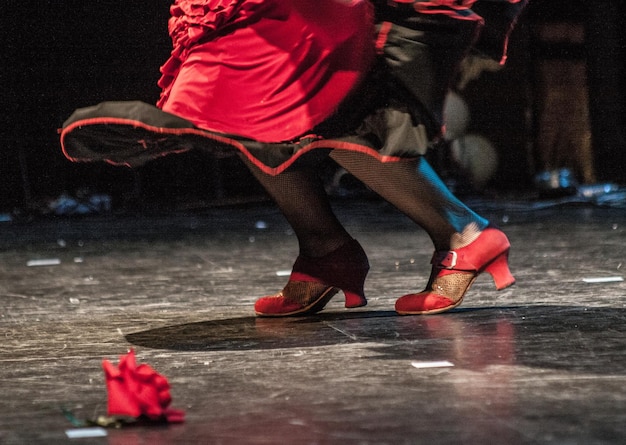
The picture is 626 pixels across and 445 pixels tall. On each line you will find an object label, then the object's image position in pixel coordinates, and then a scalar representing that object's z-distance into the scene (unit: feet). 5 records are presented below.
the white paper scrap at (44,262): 18.28
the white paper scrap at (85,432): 11.80
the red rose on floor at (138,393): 11.98
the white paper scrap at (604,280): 15.73
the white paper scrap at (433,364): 12.91
